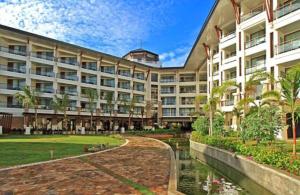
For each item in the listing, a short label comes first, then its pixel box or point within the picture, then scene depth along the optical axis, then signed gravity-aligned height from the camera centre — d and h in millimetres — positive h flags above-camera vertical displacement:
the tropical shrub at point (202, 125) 21775 -1310
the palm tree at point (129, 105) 40090 +1507
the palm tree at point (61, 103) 33016 +1378
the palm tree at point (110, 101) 37564 +2254
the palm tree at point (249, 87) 15075 +2531
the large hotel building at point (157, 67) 20040 +7656
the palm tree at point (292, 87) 9600 +1424
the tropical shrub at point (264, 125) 11252 -567
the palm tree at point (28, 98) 29785 +1897
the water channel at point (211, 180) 8475 -3369
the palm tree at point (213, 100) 18886 +1563
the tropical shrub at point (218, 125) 19802 -1130
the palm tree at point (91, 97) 35865 +2802
